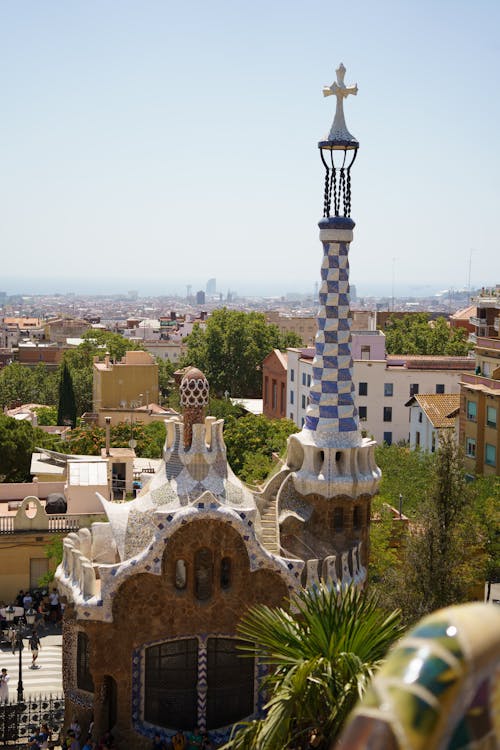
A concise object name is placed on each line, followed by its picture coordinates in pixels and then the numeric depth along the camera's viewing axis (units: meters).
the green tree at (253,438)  44.75
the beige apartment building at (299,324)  155.00
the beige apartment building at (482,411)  42.06
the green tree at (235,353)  82.50
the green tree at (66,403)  72.25
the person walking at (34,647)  25.83
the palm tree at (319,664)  12.96
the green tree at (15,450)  44.03
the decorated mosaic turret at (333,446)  21.17
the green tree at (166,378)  95.56
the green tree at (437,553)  22.47
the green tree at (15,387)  92.38
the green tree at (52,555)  30.27
